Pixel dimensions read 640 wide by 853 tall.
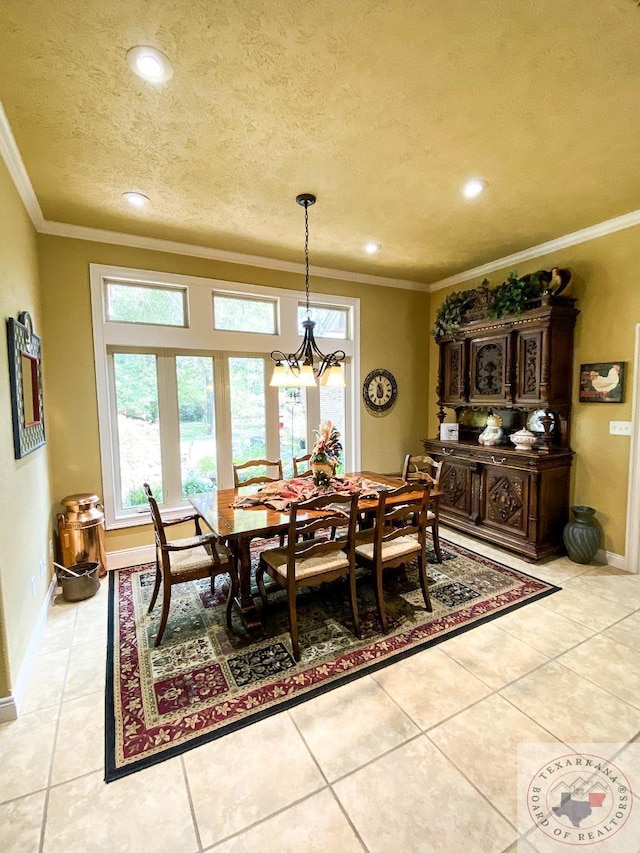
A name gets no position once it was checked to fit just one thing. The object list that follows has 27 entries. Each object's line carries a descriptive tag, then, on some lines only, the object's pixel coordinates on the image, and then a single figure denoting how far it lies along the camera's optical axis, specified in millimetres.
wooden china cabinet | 3590
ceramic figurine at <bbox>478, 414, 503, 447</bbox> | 4145
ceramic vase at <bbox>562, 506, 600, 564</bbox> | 3484
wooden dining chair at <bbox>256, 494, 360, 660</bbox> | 2285
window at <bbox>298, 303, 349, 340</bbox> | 4680
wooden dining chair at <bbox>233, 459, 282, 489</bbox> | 3473
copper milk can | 3209
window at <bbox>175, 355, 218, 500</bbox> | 3906
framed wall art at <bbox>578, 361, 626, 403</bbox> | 3389
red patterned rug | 1894
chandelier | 2697
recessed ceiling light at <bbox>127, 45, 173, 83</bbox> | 1601
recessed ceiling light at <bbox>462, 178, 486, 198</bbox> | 2629
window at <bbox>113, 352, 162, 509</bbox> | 3666
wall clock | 4906
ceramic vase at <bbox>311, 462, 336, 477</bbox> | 3113
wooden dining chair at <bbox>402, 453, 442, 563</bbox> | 3503
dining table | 2402
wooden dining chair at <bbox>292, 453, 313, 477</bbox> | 3799
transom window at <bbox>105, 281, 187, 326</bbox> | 3603
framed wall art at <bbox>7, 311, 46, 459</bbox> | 2238
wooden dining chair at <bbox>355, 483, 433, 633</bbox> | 2574
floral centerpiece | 3115
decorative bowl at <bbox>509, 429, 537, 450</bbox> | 3752
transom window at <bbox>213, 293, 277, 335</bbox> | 4086
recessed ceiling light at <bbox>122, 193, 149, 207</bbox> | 2800
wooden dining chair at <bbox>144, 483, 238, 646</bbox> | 2443
